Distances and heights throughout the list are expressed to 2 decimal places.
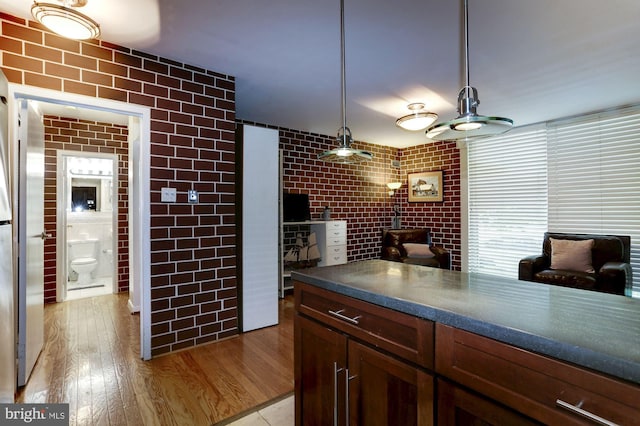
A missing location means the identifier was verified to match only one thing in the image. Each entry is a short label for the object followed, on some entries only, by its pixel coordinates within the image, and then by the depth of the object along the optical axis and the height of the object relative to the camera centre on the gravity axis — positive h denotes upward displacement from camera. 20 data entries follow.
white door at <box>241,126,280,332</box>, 3.13 -0.13
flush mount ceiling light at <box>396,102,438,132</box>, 3.17 +0.96
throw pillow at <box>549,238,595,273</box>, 3.49 -0.48
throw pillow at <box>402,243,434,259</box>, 4.79 -0.56
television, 4.45 +0.11
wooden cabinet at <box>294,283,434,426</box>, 1.07 -0.59
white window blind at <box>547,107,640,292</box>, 3.67 +0.47
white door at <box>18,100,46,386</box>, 2.08 -0.16
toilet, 4.82 -0.67
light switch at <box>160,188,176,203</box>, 2.53 +0.17
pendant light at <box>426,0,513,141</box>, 1.28 +0.38
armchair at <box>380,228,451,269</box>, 4.67 -0.54
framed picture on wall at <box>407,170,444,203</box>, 5.50 +0.49
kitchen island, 0.72 -0.37
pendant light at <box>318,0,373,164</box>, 1.82 +0.36
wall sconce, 5.69 +0.51
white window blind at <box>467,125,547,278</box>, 4.42 +0.21
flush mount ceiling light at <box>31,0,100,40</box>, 1.57 +1.03
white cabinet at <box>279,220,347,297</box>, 4.71 -0.35
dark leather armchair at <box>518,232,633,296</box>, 3.02 -0.60
